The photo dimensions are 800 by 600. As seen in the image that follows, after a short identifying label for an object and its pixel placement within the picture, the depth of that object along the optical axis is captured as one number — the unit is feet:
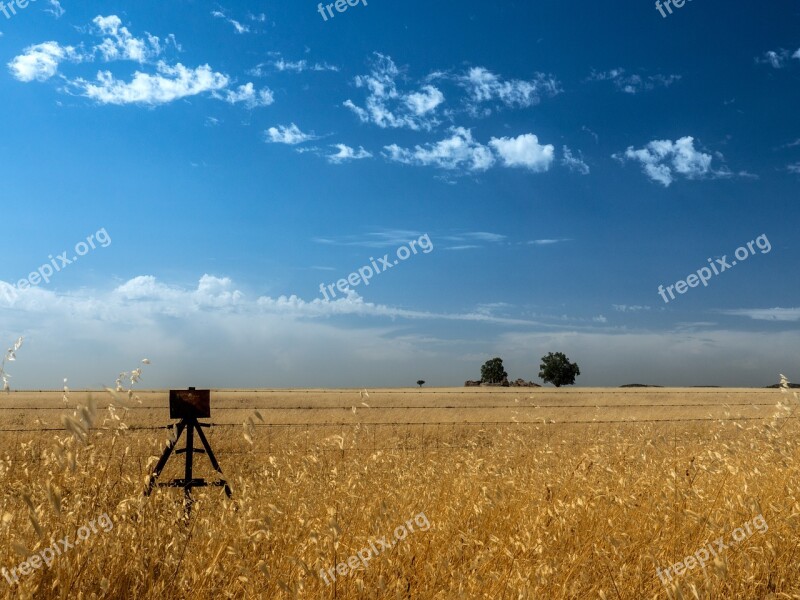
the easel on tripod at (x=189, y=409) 23.68
